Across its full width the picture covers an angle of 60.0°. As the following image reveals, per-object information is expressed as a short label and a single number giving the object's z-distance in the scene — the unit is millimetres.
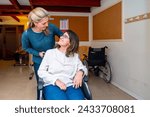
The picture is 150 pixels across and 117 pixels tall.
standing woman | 1362
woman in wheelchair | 1230
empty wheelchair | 3255
